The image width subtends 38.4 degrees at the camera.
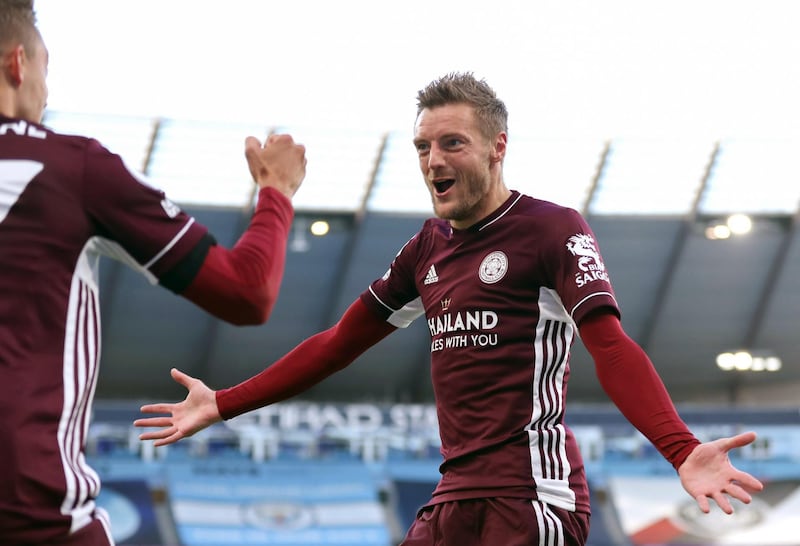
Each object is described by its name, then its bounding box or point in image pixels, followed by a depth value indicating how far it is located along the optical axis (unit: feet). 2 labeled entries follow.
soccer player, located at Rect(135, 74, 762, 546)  12.73
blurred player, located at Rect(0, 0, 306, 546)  8.52
